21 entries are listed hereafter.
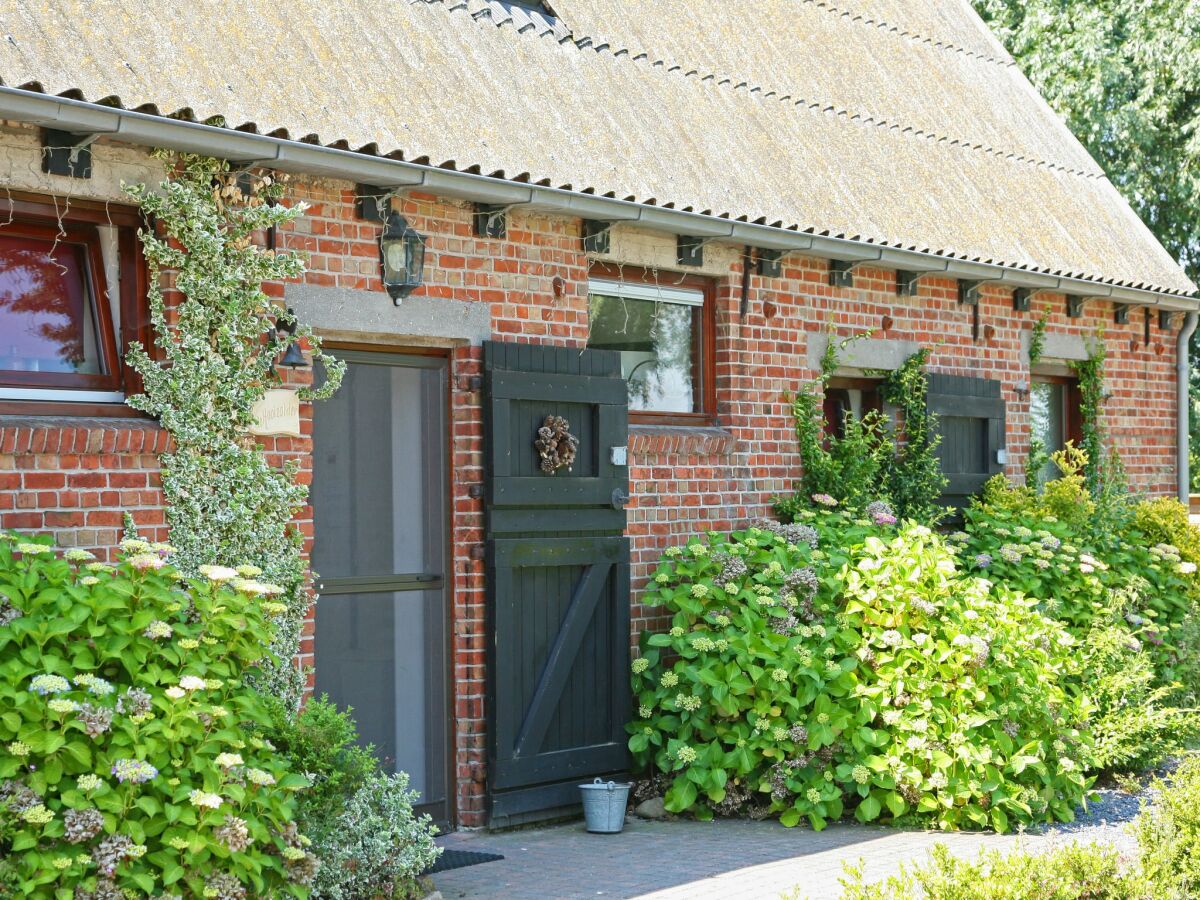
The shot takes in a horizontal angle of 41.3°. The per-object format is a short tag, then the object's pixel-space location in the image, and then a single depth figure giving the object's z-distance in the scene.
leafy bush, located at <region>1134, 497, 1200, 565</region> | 11.95
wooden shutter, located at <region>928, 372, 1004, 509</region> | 11.09
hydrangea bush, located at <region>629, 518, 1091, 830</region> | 7.98
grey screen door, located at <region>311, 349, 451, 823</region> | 7.64
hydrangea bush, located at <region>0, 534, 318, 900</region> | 4.96
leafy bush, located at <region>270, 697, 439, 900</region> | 6.17
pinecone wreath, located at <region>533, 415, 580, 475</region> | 8.14
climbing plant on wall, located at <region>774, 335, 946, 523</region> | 10.02
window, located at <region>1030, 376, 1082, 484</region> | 12.82
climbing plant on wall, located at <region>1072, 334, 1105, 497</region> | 12.93
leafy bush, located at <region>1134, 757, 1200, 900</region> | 5.58
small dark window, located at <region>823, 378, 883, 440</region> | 10.91
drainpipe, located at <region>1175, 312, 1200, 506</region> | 14.04
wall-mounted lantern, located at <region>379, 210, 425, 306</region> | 7.42
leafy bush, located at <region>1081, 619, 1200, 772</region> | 8.98
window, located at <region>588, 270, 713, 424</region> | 9.13
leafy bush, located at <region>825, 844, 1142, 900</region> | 4.94
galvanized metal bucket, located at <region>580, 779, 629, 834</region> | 7.95
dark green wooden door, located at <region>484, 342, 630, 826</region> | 7.96
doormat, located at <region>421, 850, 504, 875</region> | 7.15
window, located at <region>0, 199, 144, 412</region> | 6.36
